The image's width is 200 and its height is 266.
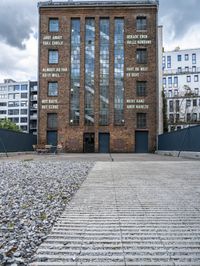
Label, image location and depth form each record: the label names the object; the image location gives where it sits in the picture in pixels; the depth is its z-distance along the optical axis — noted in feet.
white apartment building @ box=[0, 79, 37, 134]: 190.90
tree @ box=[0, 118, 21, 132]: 129.52
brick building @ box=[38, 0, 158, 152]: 68.72
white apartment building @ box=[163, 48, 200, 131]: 157.20
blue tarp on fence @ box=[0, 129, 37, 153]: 47.88
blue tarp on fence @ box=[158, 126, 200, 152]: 41.17
